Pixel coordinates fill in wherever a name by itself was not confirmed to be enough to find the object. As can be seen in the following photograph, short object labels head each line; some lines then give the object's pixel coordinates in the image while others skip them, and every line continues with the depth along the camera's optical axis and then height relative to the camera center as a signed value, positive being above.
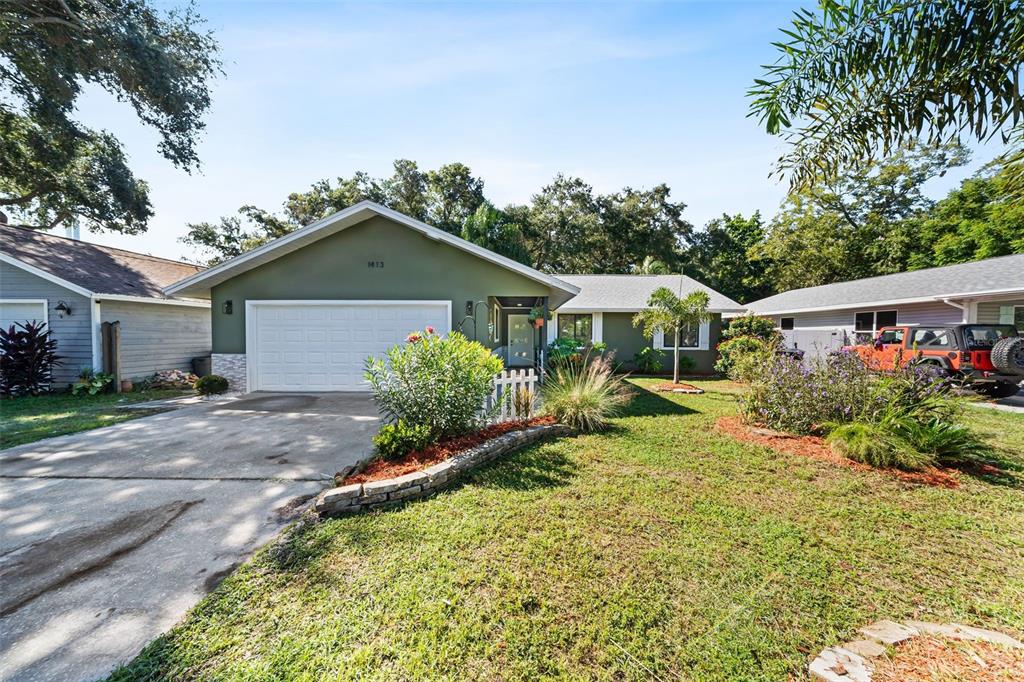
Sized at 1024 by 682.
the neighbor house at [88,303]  10.74 +0.93
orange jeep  8.83 -0.47
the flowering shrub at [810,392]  5.84 -0.89
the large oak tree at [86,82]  10.14 +7.11
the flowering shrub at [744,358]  7.48 -0.52
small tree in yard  11.55 +0.69
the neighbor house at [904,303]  11.86 +1.08
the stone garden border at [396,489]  3.76 -1.52
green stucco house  10.02 +0.89
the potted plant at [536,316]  11.15 +0.53
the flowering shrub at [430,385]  4.91 -0.61
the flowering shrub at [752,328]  14.52 +0.24
